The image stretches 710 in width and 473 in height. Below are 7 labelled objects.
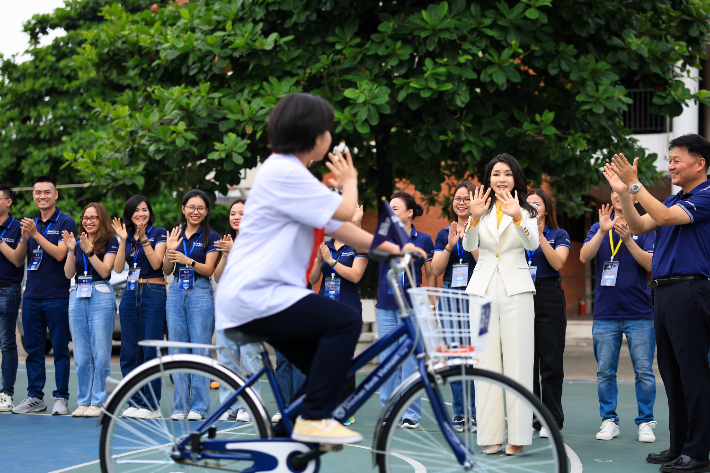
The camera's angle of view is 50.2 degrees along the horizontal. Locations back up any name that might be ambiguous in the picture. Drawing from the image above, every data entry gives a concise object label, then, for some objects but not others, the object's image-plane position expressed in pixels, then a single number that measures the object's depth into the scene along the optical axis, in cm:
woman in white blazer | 534
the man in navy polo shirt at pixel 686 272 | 484
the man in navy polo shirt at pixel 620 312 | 617
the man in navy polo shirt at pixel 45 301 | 734
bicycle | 335
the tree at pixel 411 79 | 927
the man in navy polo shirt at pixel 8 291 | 747
